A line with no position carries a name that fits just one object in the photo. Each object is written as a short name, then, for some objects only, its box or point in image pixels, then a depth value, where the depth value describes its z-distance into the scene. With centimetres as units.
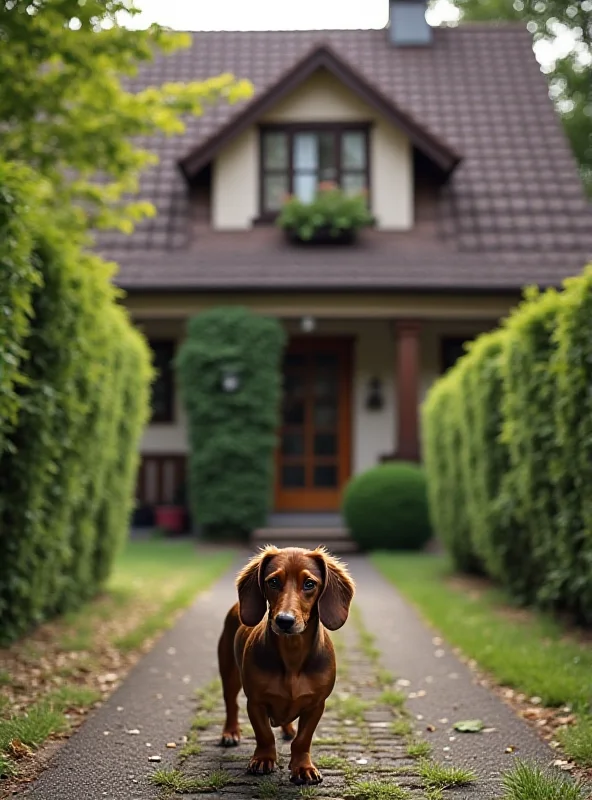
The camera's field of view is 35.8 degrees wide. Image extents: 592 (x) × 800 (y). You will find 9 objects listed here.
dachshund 323
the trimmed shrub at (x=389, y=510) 1248
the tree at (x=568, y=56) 2644
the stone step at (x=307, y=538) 1295
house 1451
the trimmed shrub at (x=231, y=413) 1370
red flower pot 1477
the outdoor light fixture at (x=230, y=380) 1373
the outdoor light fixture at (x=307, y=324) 1434
